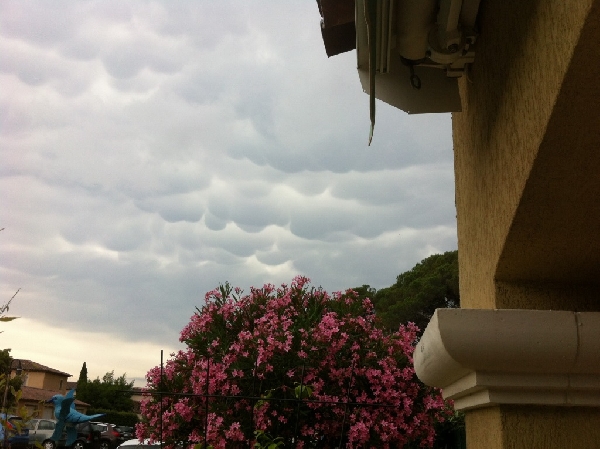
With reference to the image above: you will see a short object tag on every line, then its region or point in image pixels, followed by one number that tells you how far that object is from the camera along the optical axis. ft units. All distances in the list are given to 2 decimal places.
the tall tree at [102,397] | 137.80
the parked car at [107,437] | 72.23
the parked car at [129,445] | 43.52
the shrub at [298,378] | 17.60
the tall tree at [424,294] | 70.85
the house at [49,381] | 140.32
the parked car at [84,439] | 64.34
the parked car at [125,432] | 76.86
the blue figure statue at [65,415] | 37.81
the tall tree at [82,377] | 146.72
